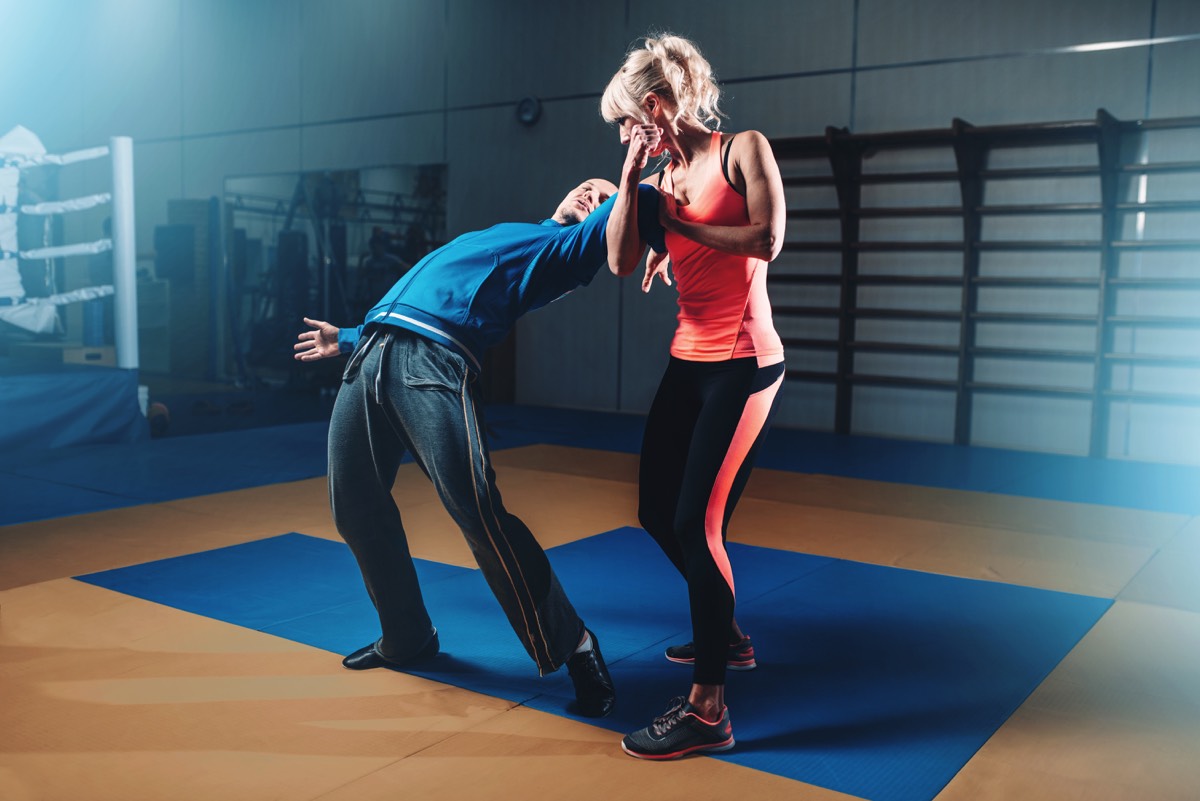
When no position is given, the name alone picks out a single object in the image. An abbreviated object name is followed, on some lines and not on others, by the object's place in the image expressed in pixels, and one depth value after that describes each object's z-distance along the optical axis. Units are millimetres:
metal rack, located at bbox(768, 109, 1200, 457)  5910
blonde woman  2020
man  2174
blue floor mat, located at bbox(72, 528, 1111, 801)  2135
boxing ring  5492
